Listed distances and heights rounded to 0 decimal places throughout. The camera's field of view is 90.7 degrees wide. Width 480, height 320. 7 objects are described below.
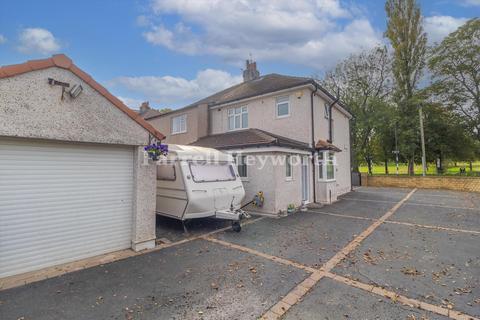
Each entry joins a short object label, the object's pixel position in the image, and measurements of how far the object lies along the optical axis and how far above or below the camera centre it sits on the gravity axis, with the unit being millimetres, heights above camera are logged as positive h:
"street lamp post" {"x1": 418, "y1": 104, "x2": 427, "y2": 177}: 23294 +2801
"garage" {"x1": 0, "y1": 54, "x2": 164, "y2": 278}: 4688 +8
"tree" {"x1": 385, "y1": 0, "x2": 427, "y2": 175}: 27219 +12649
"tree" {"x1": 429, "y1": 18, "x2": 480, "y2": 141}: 24906 +10232
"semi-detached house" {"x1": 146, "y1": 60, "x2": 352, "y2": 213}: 11023 +2110
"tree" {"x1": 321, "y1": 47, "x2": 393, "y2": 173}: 28188 +10256
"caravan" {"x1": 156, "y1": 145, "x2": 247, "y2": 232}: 8008 -670
